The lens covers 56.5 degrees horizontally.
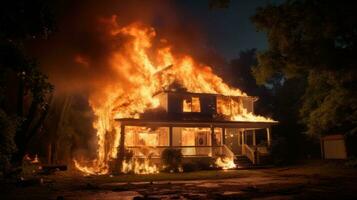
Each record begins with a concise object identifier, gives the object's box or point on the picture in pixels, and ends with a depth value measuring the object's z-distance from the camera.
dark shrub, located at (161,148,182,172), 24.09
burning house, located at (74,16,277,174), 25.91
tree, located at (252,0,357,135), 15.66
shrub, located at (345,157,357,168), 24.70
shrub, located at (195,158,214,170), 25.55
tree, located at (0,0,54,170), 7.42
